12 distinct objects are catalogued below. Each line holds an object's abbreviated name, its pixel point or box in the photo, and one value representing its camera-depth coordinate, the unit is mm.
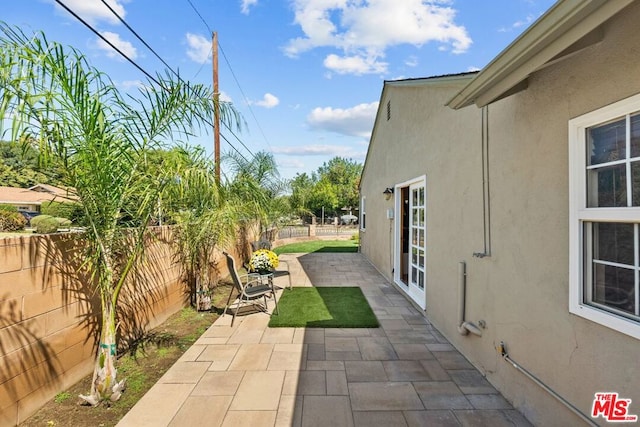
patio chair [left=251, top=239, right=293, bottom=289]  8406
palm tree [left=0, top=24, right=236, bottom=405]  2229
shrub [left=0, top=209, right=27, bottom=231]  14848
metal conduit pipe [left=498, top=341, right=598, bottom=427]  1971
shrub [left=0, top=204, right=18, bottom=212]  17078
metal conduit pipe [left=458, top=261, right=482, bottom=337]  3662
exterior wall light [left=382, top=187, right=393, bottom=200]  7544
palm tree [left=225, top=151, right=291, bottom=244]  6934
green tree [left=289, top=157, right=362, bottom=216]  38281
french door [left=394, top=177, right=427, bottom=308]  5449
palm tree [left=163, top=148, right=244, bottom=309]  5336
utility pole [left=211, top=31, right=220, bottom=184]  8164
